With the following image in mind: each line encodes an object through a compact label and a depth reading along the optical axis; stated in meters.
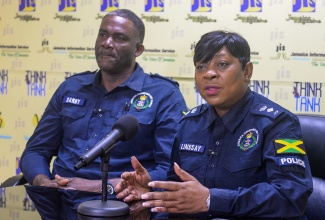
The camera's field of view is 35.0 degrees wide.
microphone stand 1.59
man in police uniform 2.62
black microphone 1.48
